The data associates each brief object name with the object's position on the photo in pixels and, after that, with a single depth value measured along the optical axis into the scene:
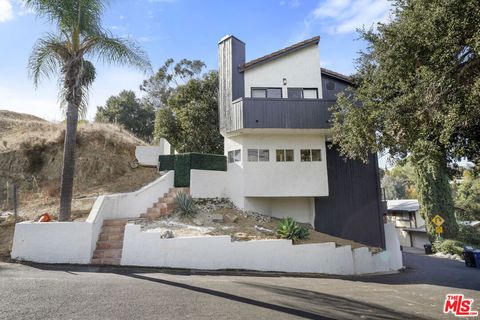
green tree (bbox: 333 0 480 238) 7.76
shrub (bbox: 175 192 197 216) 12.97
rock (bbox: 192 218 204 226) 12.28
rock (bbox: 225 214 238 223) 13.47
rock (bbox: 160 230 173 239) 9.91
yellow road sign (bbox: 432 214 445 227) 25.61
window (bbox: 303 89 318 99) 16.78
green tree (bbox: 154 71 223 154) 21.27
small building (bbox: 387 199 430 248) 37.09
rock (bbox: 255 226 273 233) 12.74
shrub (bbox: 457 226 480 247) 28.25
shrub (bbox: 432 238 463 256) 26.45
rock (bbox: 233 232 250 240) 11.11
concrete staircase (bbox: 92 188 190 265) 9.27
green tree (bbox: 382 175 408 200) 61.62
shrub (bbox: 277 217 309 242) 11.66
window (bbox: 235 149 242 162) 16.09
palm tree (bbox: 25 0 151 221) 10.37
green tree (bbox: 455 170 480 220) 34.22
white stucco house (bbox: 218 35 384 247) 15.07
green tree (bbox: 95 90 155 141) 34.91
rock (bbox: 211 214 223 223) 13.07
